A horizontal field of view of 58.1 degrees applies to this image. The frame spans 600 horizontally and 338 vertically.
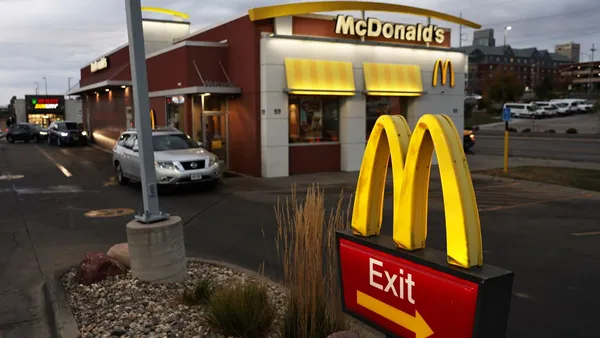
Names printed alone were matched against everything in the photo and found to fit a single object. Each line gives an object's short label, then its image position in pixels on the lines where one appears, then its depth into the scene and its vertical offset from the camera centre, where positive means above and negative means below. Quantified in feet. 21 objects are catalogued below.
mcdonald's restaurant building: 58.44 +2.57
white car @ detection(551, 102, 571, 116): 227.81 -3.97
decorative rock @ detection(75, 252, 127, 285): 20.97 -6.24
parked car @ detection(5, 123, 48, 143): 140.77 -5.70
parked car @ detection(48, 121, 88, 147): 118.83 -5.24
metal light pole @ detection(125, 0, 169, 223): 20.94 -0.03
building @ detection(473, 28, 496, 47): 508.12 +59.68
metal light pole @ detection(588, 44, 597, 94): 373.40 +20.54
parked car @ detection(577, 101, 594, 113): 237.25 -3.77
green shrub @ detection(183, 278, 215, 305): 18.01 -6.28
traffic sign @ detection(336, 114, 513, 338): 10.12 -3.20
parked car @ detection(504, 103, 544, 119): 219.82 -4.63
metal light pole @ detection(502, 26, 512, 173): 59.57 +0.07
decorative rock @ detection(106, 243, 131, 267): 22.31 -6.04
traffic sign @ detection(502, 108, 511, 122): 58.03 -1.49
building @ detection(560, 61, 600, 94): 399.03 +18.01
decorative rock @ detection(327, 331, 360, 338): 12.57 -5.36
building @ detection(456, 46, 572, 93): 420.77 +30.49
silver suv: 47.47 -4.76
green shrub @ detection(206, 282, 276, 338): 15.26 -5.89
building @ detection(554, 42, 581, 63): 610.56 +47.31
